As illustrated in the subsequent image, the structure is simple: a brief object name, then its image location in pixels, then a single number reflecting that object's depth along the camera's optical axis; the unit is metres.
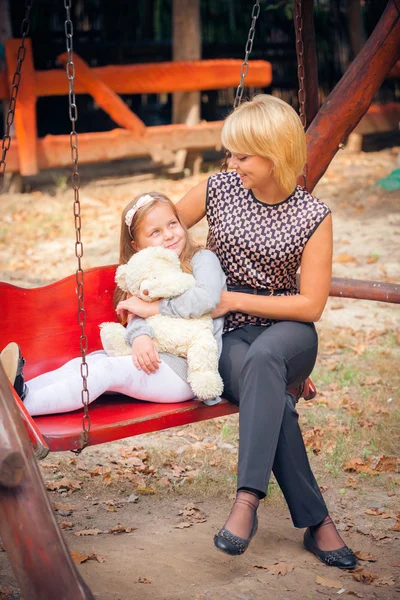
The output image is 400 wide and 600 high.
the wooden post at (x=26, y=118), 9.02
